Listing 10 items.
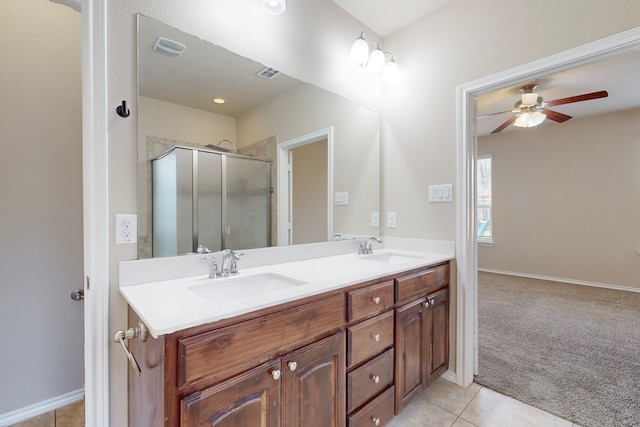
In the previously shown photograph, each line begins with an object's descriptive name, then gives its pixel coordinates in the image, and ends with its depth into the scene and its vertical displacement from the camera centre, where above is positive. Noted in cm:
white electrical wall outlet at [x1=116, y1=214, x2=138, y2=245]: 111 -6
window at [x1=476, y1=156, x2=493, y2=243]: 515 +24
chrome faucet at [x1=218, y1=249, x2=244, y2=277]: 131 -24
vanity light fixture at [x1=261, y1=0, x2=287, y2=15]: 146 +108
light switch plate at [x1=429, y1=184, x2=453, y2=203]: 190 +13
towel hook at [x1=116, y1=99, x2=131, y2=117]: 112 +42
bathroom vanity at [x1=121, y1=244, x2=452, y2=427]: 77 -51
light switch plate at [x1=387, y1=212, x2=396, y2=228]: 222 -6
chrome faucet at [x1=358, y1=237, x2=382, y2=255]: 200 -26
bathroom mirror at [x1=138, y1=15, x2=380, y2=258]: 122 +47
